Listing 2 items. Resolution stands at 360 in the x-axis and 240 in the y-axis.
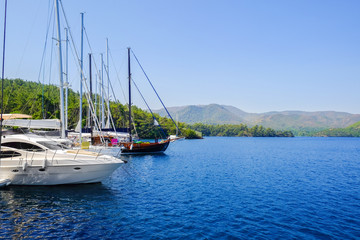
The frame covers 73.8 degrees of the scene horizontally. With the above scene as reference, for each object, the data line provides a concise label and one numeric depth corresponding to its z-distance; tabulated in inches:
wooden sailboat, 1712.6
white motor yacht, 724.7
